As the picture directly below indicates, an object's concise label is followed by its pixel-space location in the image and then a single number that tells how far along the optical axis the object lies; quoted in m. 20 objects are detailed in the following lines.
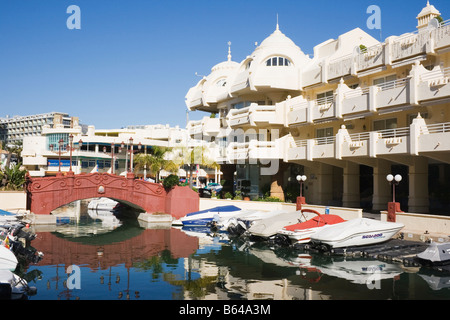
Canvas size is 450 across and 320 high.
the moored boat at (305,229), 29.03
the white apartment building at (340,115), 31.41
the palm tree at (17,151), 95.56
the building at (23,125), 170.75
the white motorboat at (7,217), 30.70
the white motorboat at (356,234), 26.34
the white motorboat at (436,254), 21.98
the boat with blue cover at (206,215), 41.41
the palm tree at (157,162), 54.59
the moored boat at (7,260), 20.10
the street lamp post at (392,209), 29.06
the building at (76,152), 87.42
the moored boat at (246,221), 34.94
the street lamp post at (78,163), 84.86
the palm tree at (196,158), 49.84
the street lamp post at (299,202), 37.63
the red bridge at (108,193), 42.56
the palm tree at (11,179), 49.47
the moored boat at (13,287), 15.57
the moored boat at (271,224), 31.62
